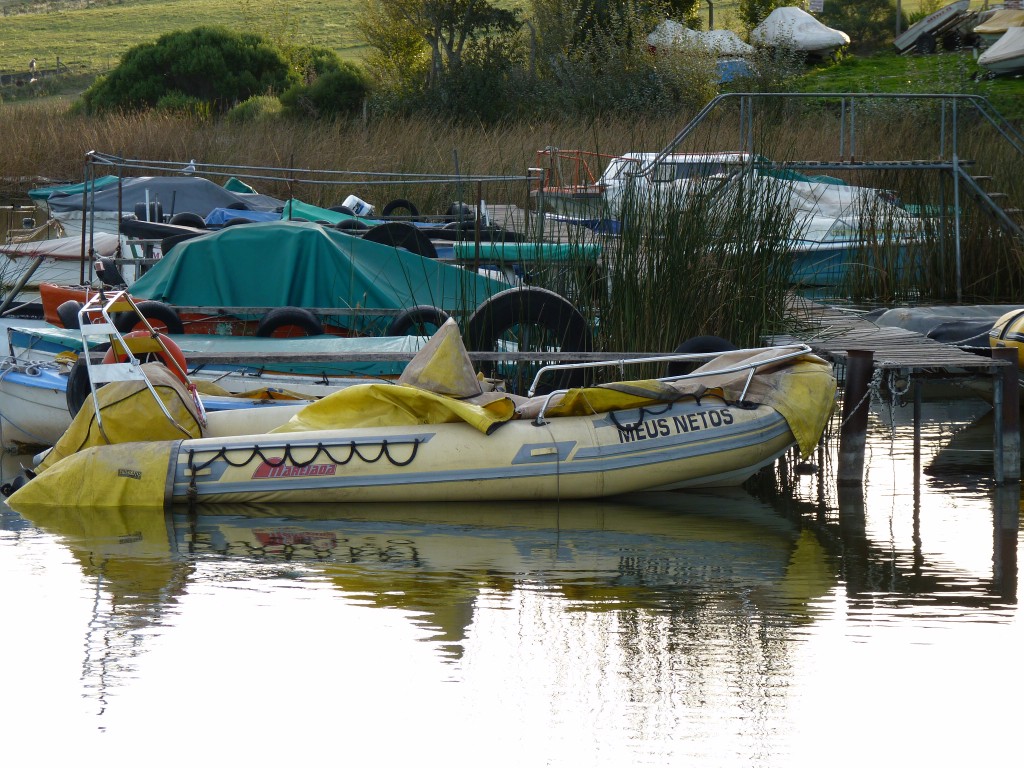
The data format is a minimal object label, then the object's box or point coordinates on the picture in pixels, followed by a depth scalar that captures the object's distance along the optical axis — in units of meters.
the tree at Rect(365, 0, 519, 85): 66.75
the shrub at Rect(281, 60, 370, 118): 59.69
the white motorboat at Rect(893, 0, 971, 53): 73.19
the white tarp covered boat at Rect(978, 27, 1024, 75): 59.00
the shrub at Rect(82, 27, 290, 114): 69.69
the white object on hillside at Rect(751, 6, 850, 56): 70.31
